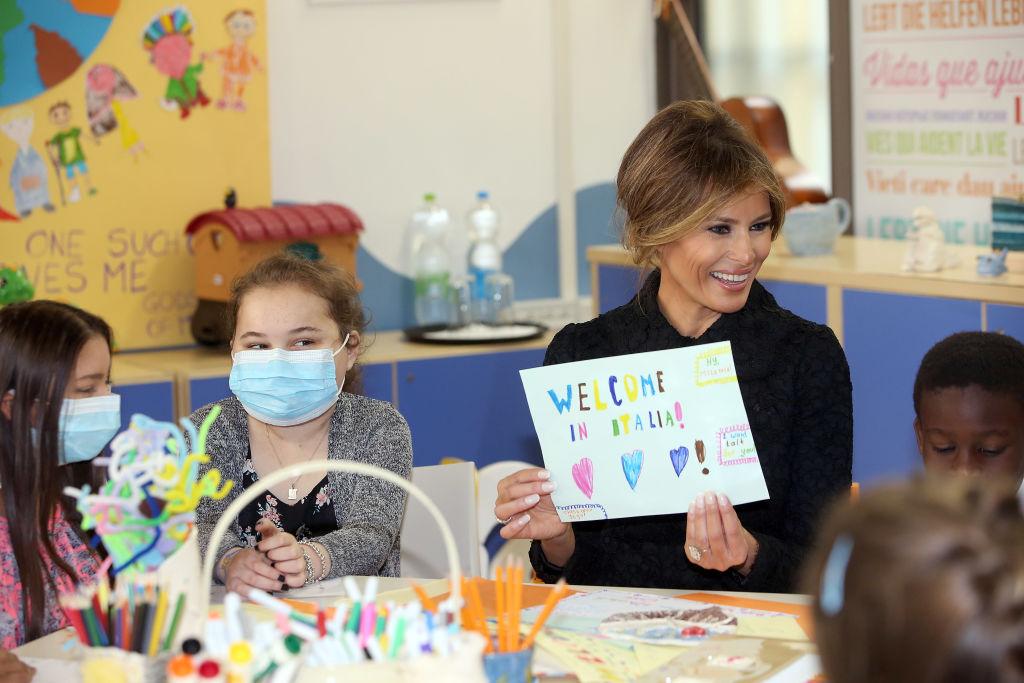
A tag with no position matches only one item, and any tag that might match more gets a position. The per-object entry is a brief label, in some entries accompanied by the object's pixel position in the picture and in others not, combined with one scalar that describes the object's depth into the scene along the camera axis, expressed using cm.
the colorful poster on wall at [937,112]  587
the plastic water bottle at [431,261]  637
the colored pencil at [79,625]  309
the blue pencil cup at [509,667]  306
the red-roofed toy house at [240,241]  590
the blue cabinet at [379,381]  595
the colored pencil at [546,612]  316
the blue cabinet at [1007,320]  517
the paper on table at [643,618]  382
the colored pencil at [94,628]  307
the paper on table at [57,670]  375
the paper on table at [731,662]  350
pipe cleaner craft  321
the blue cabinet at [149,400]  567
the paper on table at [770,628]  380
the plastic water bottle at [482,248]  641
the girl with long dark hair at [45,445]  414
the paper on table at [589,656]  353
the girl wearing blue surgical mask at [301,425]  441
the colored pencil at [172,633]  308
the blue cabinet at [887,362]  536
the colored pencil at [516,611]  315
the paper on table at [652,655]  358
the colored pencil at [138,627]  306
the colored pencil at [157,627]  306
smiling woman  430
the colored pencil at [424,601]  314
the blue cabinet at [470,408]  603
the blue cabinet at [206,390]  574
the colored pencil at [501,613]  314
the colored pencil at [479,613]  312
